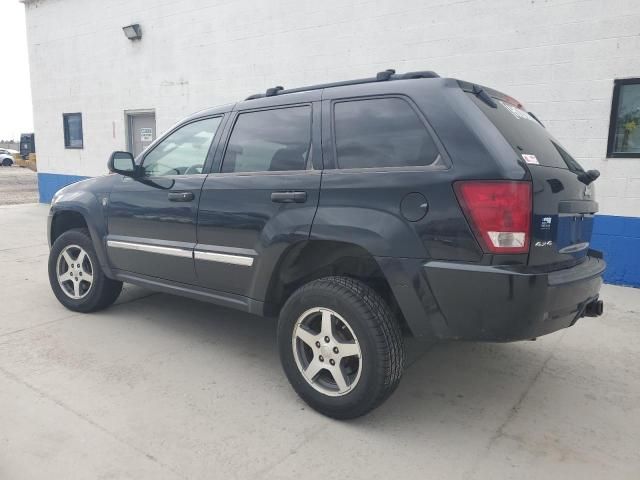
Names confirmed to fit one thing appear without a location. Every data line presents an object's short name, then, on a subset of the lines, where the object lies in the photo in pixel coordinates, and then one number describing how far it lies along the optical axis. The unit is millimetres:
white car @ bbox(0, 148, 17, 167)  35938
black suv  2293
